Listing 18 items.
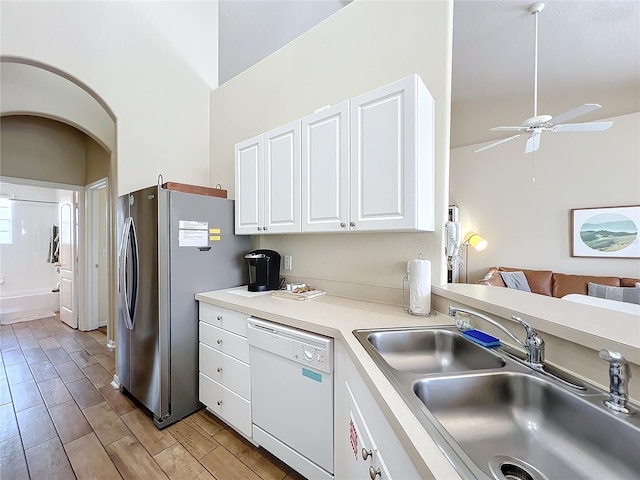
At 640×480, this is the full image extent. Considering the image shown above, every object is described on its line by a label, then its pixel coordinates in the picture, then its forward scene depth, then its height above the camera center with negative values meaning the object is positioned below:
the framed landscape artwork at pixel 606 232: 3.59 +0.09
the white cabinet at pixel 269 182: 1.92 +0.42
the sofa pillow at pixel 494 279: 3.64 -0.57
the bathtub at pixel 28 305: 4.66 -1.26
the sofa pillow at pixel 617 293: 3.13 -0.65
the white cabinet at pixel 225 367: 1.73 -0.89
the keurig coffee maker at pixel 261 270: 2.18 -0.27
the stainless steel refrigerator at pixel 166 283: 1.91 -0.35
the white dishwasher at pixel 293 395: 1.33 -0.85
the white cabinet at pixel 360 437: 0.68 -0.63
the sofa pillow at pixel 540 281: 3.91 -0.63
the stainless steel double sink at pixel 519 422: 0.61 -0.50
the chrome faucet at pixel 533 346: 0.87 -0.36
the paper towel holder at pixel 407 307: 1.51 -0.43
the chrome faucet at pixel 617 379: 0.64 -0.34
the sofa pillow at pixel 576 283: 3.53 -0.60
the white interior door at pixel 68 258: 3.99 -0.31
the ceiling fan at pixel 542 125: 2.58 +1.20
